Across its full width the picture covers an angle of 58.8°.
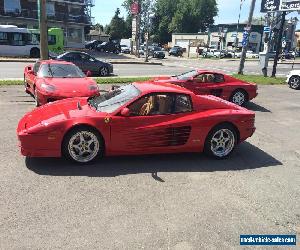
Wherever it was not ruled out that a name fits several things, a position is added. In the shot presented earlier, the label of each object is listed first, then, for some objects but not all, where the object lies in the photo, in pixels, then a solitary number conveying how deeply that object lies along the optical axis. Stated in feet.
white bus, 75.28
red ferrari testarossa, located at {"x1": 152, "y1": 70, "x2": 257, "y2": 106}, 29.19
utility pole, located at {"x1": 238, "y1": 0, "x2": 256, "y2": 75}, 54.56
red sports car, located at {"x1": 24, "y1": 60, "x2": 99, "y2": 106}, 23.24
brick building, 103.13
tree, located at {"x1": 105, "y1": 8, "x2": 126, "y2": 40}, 236.11
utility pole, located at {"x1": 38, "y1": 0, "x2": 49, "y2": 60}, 40.12
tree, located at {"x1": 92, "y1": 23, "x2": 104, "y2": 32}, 278.78
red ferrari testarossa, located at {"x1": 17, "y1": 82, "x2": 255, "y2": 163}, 14.50
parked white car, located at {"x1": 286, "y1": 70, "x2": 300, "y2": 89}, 44.48
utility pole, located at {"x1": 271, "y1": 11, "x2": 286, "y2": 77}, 56.72
